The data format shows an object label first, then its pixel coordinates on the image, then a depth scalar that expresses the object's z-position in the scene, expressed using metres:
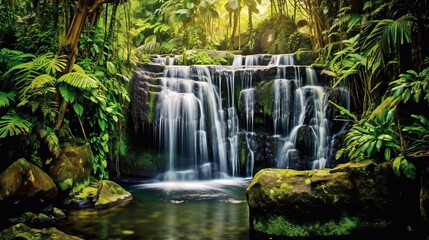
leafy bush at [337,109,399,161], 3.99
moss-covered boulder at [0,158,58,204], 4.22
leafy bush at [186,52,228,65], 11.35
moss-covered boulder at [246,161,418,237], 3.70
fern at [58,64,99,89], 5.09
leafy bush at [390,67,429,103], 3.82
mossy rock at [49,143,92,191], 5.24
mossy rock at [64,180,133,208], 5.23
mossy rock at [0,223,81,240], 3.27
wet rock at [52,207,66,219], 4.66
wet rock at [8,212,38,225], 4.22
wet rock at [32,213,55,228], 4.25
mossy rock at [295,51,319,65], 10.68
